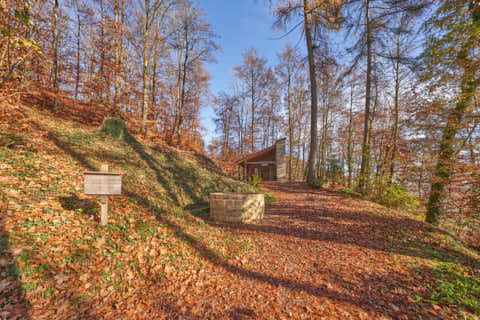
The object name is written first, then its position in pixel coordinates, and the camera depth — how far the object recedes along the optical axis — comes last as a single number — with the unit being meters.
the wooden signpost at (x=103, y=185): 3.40
